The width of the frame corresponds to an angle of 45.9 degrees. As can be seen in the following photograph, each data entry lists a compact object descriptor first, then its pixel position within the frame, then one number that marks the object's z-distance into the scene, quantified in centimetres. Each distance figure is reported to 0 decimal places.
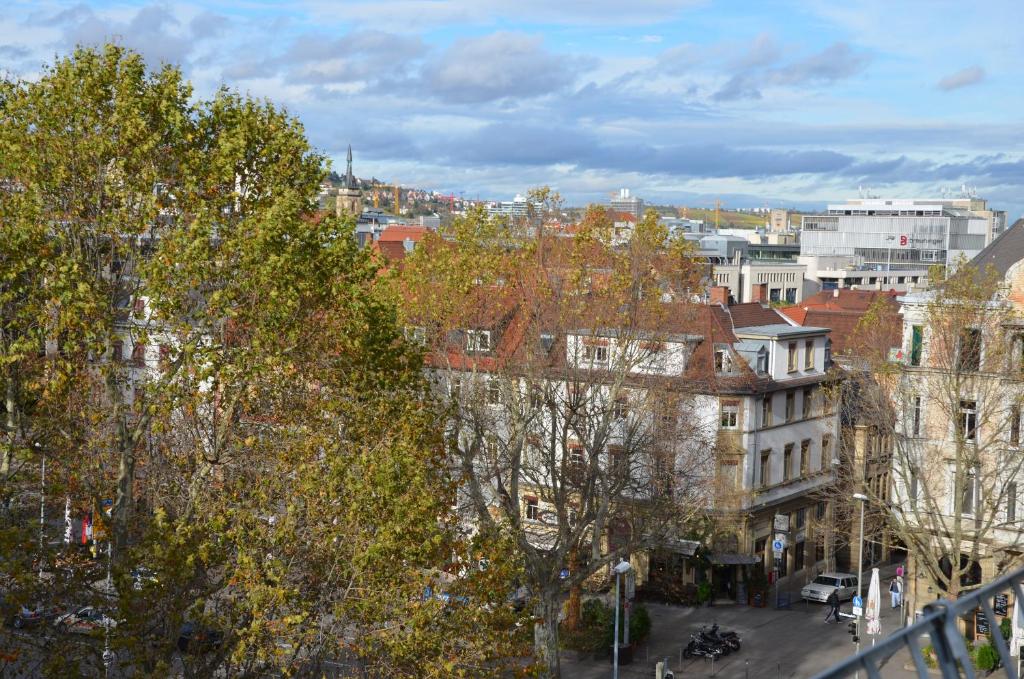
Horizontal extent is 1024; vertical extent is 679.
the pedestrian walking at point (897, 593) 5734
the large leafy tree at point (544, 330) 3916
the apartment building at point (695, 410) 4128
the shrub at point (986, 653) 3303
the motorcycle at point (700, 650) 4788
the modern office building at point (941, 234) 19788
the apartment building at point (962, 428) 4344
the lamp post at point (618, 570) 3928
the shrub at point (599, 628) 4753
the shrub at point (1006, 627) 4414
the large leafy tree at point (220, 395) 2147
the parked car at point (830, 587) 5847
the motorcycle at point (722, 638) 4847
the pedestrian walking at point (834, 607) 5453
